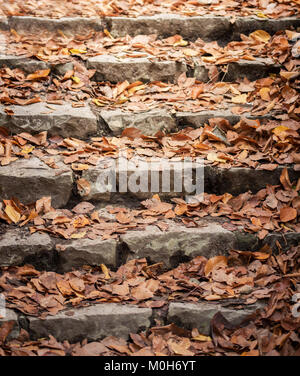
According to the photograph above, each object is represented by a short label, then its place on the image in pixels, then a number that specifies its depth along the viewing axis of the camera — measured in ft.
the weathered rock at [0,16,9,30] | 12.72
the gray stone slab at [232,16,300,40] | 12.46
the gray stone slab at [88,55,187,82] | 11.33
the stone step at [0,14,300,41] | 12.57
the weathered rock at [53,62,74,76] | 11.38
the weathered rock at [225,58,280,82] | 11.35
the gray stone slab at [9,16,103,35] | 12.57
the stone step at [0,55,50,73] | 11.27
